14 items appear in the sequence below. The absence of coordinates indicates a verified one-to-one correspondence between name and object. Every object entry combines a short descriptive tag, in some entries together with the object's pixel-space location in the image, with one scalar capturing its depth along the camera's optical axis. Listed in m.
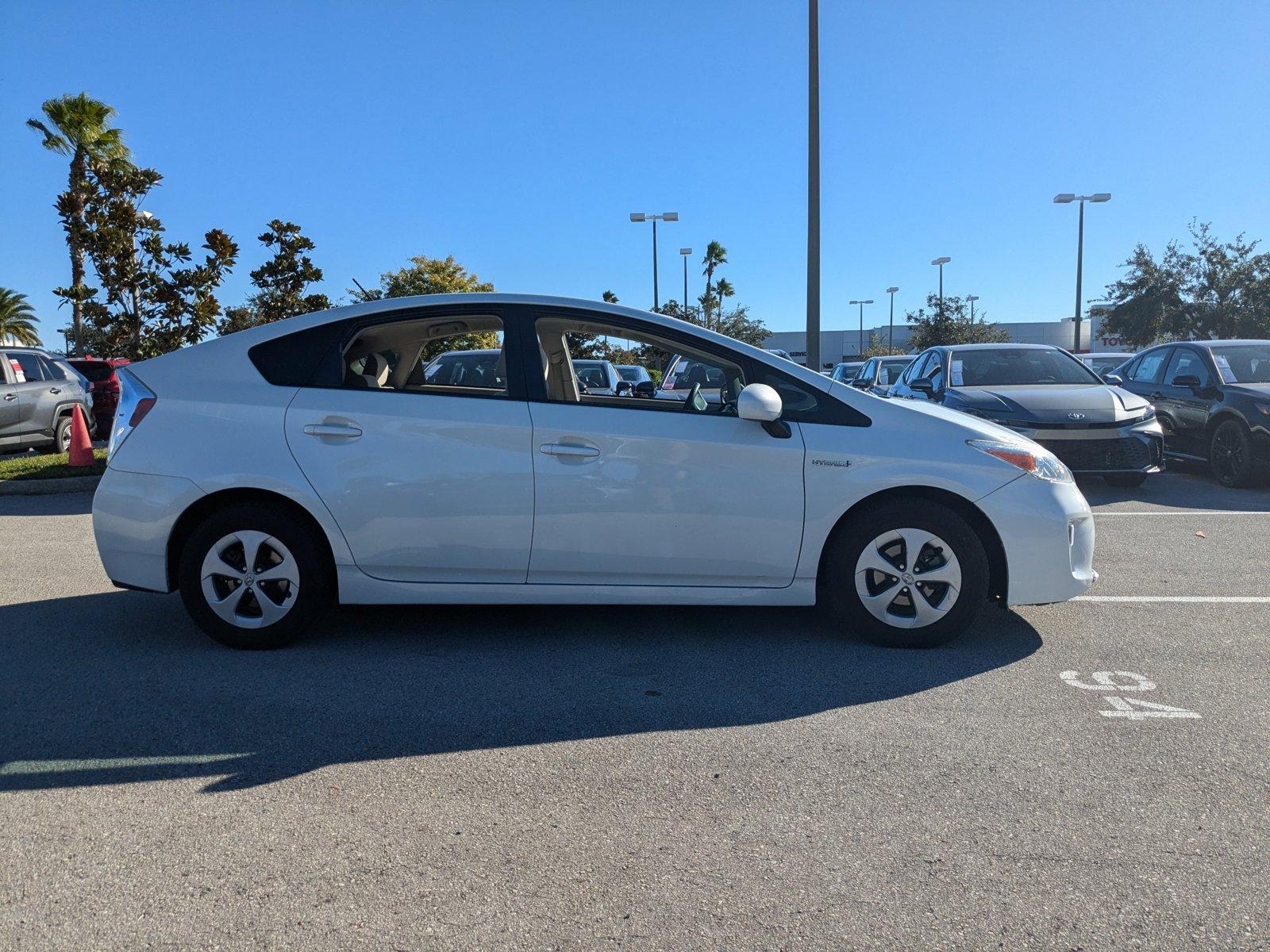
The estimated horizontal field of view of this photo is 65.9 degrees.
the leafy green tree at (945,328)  40.12
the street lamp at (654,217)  30.62
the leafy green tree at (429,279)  42.59
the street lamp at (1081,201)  29.61
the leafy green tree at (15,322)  49.03
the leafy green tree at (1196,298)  31.69
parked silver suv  12.48
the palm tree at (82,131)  25.00
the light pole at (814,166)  12.84
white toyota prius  4.38
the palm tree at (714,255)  66.50
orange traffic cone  10.96
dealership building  68.25
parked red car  15.68
